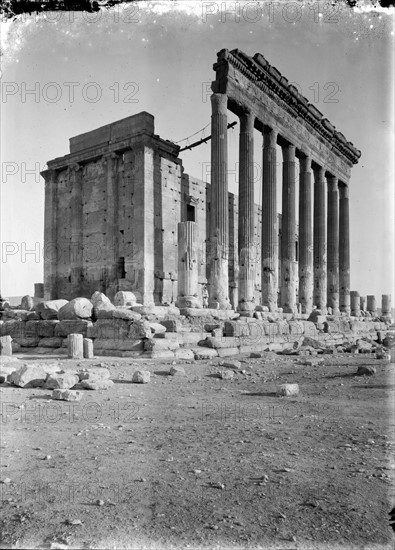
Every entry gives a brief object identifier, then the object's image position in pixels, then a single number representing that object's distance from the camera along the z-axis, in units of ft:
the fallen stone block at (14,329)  45.98
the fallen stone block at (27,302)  64.75
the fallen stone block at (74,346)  34.83
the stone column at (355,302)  104.32
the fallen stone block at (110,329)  39.47
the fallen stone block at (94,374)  24.18
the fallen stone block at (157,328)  40.67
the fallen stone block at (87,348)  35.73
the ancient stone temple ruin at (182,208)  61.46
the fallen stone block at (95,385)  22.56
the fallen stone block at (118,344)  37.78
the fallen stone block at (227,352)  41.50
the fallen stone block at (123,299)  52.08
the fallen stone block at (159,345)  37.27
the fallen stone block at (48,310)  45.75
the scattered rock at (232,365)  31.27
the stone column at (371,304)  112.47
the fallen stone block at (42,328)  43.86
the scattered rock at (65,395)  20.03
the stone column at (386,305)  108.99
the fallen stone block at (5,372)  23.68
